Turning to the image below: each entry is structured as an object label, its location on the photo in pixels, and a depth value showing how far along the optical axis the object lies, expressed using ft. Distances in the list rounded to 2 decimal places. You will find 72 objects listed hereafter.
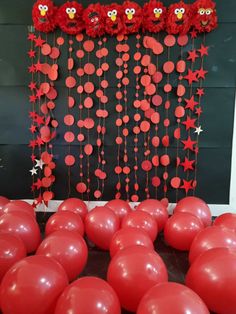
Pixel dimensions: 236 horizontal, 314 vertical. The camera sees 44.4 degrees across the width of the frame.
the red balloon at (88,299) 3.99
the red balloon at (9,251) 5.37
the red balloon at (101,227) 7.32
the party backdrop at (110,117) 9.61
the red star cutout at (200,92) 9.68
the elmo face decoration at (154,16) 9.05
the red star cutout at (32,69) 9.84
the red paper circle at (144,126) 9.93
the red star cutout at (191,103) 9.74
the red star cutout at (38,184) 10.33
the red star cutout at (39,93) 9.87
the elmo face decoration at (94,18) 9.09
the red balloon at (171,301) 3.84
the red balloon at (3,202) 8.43
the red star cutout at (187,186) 10.16
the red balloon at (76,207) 8.40
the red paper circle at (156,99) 9.76
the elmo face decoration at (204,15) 8.96
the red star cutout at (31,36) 9.68
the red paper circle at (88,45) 9.59
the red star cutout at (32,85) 9.91
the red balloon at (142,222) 7.17
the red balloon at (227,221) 7.19
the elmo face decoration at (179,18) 9.00
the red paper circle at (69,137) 10.14
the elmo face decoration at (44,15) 9.15
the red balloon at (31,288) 4.38
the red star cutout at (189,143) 9.98
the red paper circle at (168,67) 9.59
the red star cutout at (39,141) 10.14
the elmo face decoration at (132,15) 9.02
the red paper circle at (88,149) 10.12
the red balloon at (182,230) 7.16
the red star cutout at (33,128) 10.09
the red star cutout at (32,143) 10.20
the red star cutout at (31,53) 9.75
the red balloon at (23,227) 6.65
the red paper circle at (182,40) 9.46
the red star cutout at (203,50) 9.48
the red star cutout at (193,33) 9.41
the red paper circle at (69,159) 10.23
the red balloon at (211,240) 6.02
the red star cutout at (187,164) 10.06
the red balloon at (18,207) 7.81
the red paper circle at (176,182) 10.15
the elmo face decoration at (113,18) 9.07
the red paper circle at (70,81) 9.82
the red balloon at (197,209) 8.23
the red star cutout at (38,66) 9.78
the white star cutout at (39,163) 10.30
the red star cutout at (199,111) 9.81
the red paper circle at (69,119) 10.03
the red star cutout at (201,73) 9.59
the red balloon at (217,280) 4.73
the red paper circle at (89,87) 9.81
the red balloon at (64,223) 7.14
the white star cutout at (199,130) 9.95
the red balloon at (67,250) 5.71
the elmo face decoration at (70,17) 9.11
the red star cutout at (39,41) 9.66
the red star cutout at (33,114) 10.05
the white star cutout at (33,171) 10.37
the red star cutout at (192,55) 9.50
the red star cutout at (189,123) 9.85
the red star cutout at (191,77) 9.58
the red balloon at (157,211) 8.21
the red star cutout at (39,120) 10.03
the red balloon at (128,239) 6.03
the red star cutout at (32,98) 9.96
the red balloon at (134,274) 4.89
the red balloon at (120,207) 8.23
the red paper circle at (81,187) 10.36
